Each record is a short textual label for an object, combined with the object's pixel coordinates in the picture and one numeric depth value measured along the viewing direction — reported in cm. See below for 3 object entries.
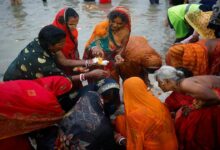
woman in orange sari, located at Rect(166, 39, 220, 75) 330
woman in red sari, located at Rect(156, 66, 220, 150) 262
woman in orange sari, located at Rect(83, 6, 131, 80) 397
